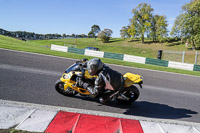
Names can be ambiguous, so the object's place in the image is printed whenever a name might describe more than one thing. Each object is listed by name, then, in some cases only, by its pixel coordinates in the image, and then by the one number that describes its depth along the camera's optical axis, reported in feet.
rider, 14.39
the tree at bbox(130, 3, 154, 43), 201.35
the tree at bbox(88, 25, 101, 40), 404.57
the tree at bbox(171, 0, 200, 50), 143.13
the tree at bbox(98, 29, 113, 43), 268.62
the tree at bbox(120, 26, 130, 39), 296.83
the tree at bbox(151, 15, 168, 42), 198.49
